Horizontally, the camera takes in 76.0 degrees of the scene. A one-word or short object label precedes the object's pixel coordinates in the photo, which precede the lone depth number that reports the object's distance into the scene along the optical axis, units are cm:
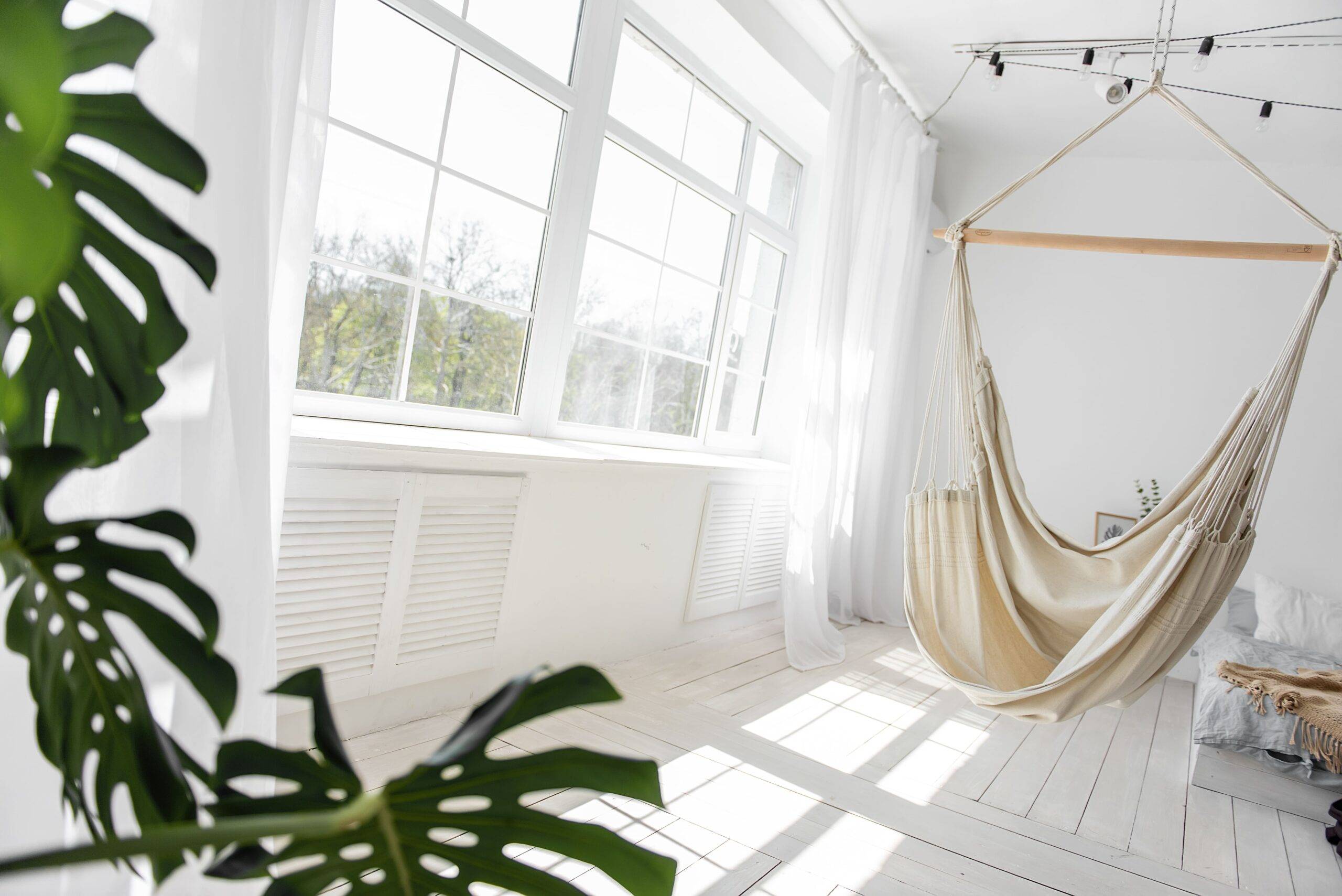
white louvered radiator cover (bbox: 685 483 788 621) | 339
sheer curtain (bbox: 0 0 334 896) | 114
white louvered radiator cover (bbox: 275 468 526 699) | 183
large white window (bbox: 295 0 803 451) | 219
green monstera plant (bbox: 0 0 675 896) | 34
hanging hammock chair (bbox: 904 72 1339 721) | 201
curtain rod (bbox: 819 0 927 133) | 333
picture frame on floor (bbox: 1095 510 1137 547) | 422
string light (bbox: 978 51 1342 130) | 350
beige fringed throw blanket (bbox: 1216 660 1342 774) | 228
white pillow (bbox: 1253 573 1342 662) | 348
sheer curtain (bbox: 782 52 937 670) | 356
